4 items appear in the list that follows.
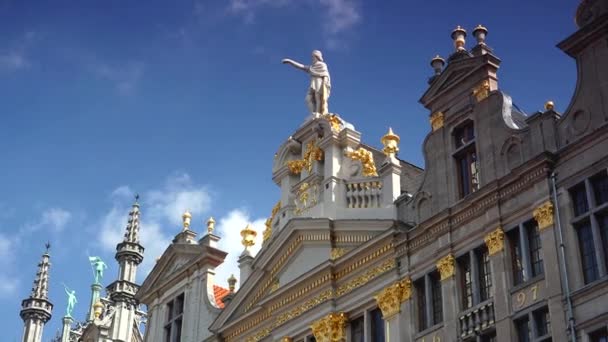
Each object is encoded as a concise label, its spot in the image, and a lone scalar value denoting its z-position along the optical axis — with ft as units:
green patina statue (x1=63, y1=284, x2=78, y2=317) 260.68
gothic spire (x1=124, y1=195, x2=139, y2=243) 218.18
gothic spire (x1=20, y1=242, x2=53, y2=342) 244.26
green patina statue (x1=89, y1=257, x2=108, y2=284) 252.01
